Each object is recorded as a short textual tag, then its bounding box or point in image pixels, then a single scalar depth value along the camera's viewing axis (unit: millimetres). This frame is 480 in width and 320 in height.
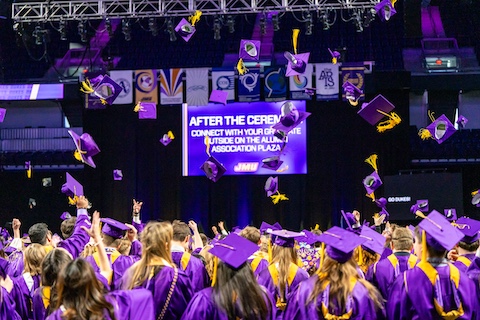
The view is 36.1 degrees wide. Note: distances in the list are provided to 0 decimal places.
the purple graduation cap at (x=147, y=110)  14797
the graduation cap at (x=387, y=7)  11047
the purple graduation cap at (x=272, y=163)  12765
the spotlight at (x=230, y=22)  14711
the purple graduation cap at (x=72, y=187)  6328
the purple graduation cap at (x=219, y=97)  13445
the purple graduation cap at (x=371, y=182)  12078
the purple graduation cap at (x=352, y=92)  13922
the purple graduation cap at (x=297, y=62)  11641
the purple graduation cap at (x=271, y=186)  13038
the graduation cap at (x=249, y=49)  11883
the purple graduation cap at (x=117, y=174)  15788
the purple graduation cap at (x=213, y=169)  11156
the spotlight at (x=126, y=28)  14289
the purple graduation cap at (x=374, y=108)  10375
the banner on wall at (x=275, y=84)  14820
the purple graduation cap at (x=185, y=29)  11672
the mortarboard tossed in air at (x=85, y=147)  9070
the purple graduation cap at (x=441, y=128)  11609
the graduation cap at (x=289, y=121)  10734
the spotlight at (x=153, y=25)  14277
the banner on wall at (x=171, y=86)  15094
